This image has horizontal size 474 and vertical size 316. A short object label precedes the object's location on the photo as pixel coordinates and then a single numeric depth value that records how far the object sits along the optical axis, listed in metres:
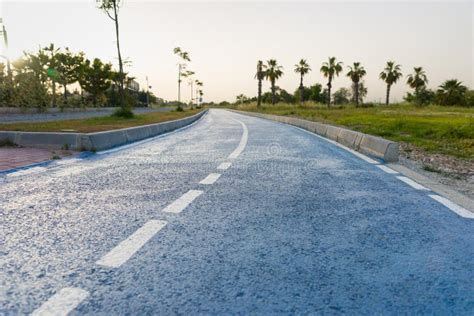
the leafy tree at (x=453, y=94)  89.75
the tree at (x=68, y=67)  64.81
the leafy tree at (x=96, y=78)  72.56
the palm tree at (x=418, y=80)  90.50
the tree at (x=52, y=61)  60.73
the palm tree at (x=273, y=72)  86.31
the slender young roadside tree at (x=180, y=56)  58.42
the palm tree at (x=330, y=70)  82.31
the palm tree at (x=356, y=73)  84.81
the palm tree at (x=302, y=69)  85.00
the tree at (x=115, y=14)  22.84
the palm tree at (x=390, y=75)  87.00
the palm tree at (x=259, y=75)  85.31
